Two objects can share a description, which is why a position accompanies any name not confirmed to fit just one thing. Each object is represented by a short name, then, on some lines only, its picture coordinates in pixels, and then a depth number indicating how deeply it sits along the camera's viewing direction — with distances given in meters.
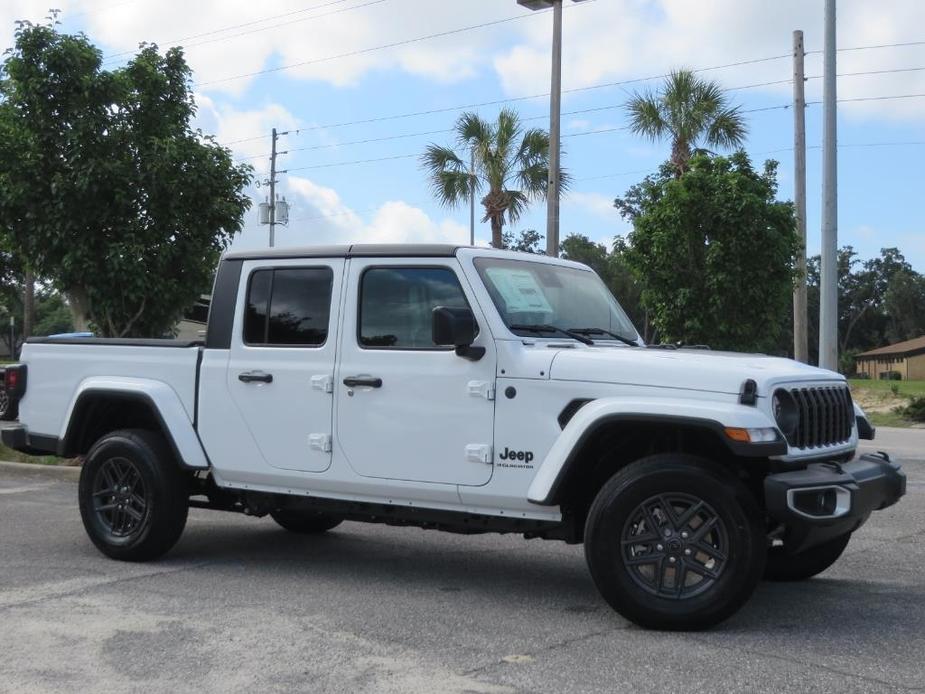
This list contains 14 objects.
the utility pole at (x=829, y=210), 16.72
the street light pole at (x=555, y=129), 18.58
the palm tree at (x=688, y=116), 25.86
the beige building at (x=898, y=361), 76.44
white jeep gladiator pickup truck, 5.36
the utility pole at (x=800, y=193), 20.36
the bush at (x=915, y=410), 22.64
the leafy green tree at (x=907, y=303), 95.06
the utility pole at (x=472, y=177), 26.44
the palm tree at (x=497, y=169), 26.09
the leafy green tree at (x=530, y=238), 77.88
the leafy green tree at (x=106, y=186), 12.20
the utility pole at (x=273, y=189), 44.44
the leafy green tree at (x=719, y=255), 18.61
